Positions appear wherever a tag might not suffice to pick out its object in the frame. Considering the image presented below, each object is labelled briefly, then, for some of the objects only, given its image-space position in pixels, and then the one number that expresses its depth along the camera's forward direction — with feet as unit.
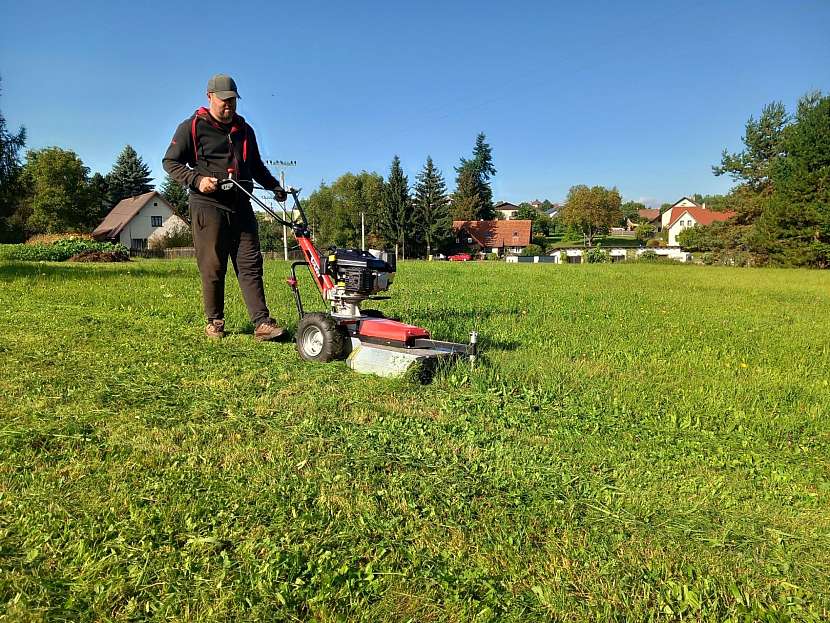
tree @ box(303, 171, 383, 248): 245.86
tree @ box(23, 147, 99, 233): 186.70
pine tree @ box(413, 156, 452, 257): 214.28
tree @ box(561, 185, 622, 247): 271.28
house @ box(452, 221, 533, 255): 248.93
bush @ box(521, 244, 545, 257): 242.17
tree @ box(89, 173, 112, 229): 201.03
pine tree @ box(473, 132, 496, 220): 276.82
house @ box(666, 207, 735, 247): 302.66
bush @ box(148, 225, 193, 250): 178.66
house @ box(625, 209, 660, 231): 452.06
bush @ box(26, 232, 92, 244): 141.80
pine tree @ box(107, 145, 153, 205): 230.89
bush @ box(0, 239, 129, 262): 98.50
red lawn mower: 14.75
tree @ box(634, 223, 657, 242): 352.73
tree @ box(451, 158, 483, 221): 273.54
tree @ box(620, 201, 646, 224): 483.47
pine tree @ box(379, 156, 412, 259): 207.62
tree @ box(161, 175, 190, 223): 228.43
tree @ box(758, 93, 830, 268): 120.06
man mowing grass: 17.78
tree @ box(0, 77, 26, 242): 80.94
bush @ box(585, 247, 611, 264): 188.85
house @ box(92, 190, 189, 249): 181.47
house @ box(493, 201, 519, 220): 465.39
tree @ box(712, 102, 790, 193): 152.76
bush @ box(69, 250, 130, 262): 95.69
